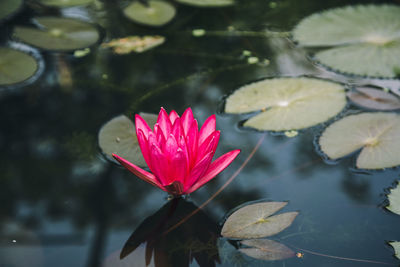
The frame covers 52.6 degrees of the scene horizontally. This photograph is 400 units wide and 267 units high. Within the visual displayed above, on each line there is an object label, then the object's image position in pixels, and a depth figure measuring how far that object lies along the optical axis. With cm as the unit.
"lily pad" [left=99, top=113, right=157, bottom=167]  172
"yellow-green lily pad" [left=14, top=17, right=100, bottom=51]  248
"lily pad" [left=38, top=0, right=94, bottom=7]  283
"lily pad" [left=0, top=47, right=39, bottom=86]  222
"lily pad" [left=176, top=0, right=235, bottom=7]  281
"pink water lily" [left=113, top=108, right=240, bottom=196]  139
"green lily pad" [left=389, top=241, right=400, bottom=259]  133
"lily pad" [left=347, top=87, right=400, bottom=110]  194
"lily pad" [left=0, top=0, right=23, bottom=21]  277
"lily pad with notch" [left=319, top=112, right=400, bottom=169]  167
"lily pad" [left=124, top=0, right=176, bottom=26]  268
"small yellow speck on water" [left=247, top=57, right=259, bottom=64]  234
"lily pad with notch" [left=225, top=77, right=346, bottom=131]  187
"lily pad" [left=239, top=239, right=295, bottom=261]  136
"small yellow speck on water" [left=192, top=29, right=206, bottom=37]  259
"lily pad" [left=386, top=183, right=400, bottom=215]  149
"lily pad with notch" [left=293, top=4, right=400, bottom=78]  216
